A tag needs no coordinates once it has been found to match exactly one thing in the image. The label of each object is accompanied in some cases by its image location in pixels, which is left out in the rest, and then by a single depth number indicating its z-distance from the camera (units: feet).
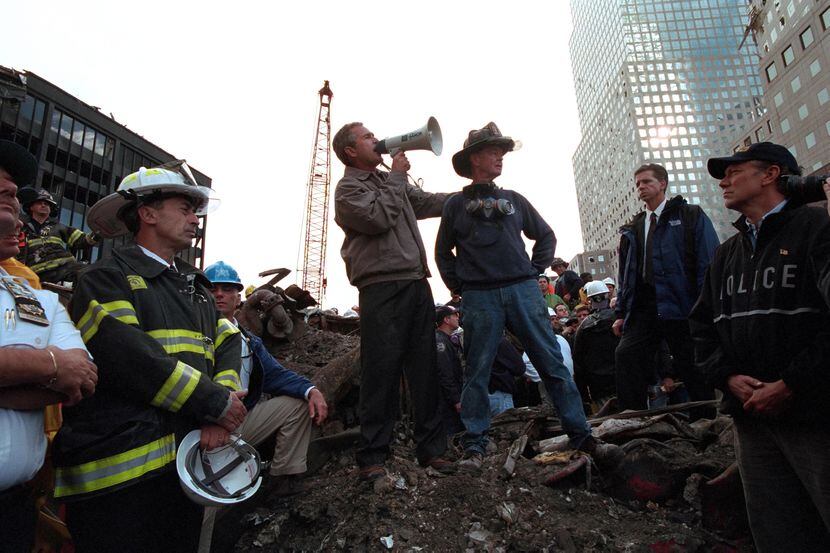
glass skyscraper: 341.82
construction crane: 161.99
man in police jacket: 6.50
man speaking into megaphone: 10.28
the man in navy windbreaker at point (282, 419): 10.63
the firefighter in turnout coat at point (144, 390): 5.62
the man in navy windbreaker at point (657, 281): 12.89
